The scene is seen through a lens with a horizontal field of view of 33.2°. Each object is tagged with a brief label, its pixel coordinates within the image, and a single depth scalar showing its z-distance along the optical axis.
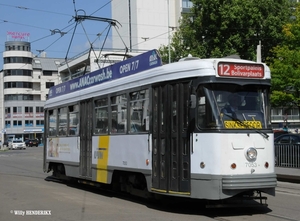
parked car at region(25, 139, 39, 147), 78.25
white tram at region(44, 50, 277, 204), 9.64
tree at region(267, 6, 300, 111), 32.09
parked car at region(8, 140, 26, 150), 67.69
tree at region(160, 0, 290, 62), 36.81
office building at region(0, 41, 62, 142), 88.25
